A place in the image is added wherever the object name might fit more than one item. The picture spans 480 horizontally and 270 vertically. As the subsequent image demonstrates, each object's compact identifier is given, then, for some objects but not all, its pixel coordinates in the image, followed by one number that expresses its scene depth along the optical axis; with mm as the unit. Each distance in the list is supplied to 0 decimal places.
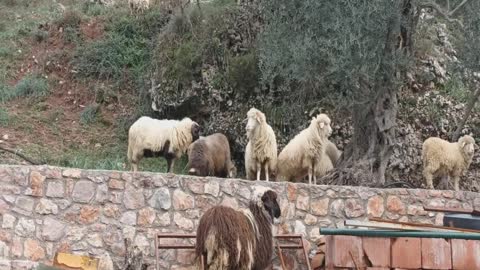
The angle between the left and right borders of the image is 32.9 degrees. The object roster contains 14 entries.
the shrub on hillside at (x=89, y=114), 19047
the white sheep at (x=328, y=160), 13159
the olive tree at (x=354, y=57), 11781
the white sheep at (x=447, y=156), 13266
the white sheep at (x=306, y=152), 12469
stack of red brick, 8391
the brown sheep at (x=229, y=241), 8602
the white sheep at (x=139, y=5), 21734
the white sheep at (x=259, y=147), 12273
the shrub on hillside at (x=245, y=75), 16375
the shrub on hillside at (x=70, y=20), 22044
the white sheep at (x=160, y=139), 12875
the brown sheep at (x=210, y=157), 12320
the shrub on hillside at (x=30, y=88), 19734
